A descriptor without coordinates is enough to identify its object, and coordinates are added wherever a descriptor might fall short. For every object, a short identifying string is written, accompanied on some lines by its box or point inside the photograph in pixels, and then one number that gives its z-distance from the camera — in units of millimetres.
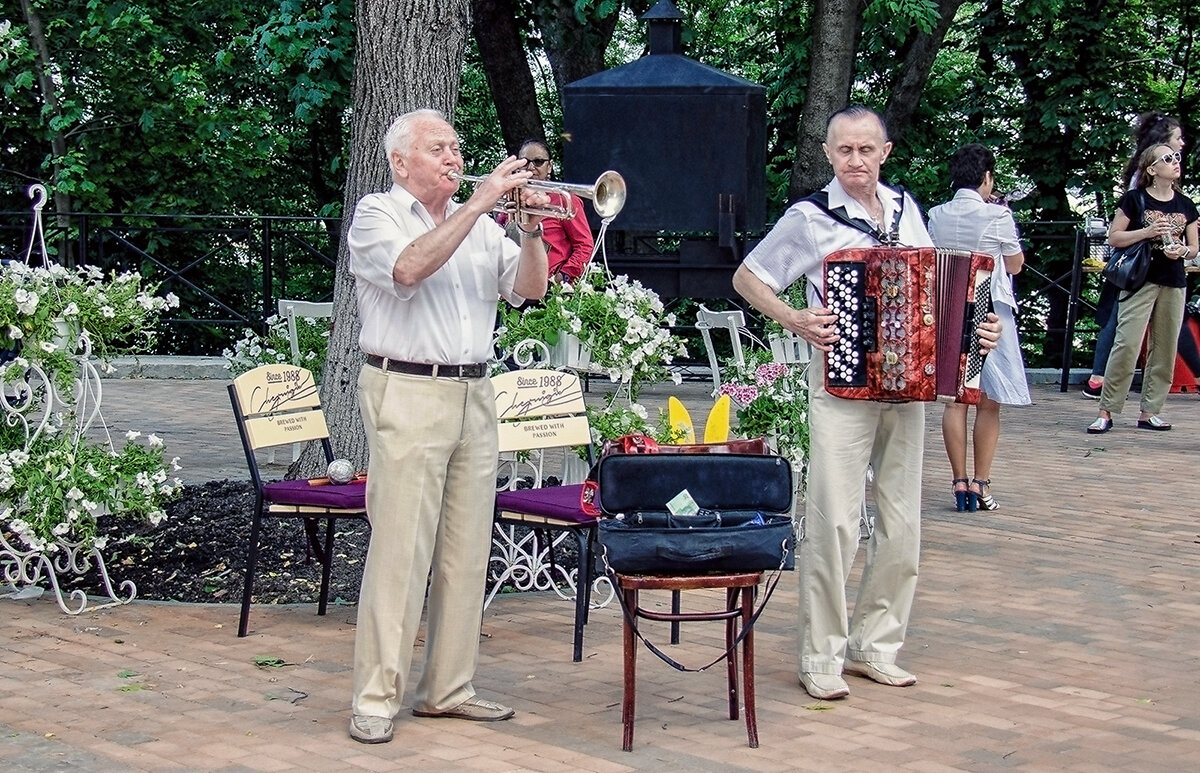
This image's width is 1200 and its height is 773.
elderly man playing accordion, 5441
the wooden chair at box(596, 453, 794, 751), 4871
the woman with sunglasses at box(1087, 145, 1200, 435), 11344
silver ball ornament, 6430
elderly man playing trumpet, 4961
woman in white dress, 8047
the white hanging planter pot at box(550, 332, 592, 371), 7633
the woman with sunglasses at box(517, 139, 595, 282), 9297
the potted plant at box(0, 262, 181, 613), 6645
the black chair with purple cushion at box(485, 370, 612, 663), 6082
